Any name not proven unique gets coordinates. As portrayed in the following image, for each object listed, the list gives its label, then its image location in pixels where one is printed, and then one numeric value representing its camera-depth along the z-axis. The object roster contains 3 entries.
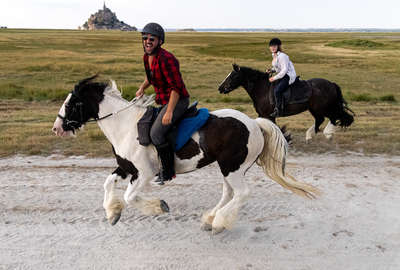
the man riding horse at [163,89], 4.40
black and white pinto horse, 4.75
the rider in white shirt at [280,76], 9.02
